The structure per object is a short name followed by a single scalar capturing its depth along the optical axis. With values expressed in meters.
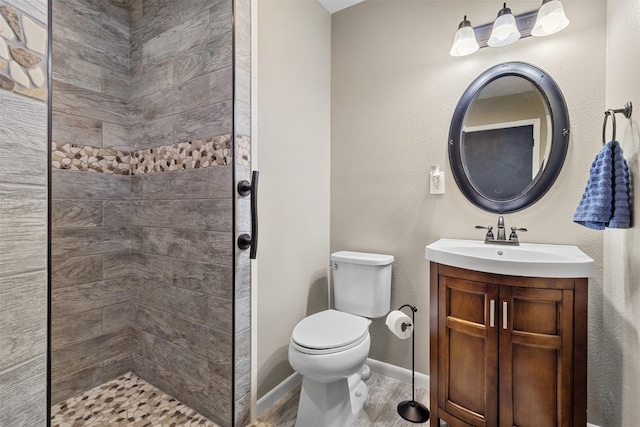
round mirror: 1.54
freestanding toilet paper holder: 1.60
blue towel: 1.12
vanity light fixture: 1.40
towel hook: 1.15
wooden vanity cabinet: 1.14
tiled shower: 1.46
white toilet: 1.37
